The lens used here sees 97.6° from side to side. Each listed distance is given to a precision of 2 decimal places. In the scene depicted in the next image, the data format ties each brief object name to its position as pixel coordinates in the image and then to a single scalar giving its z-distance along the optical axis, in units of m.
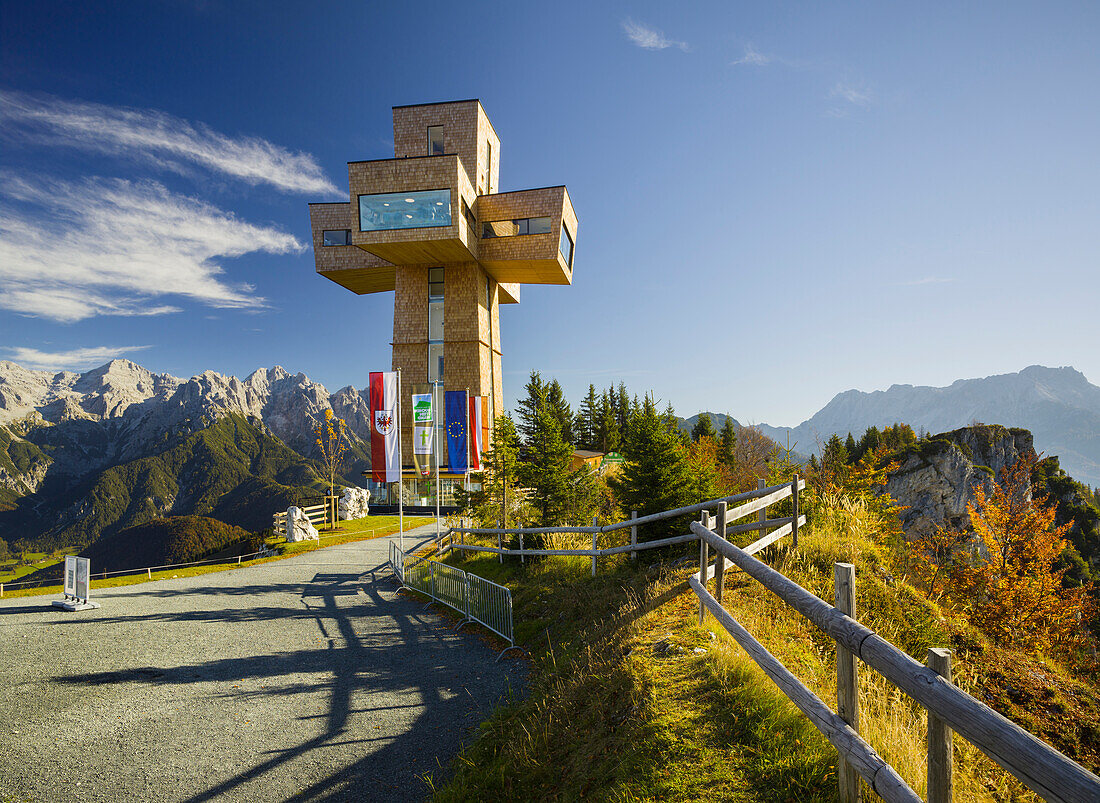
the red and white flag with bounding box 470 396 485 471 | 25.04
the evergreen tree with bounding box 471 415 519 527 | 19.47
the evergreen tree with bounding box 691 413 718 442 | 49.12
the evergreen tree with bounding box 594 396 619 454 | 60.12
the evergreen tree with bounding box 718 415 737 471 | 41.70
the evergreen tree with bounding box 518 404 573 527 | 16.94
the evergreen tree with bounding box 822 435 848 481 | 15.88
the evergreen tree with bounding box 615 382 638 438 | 67.88
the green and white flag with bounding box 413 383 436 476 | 21.00
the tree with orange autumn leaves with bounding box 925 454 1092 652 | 10.93
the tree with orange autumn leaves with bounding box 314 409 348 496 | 38.42
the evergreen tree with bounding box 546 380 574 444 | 58.84
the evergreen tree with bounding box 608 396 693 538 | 10.96
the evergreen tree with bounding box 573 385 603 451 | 63.25
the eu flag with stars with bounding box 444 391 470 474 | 23.56
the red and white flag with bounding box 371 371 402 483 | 17.38
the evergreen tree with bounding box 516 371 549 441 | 22.48
